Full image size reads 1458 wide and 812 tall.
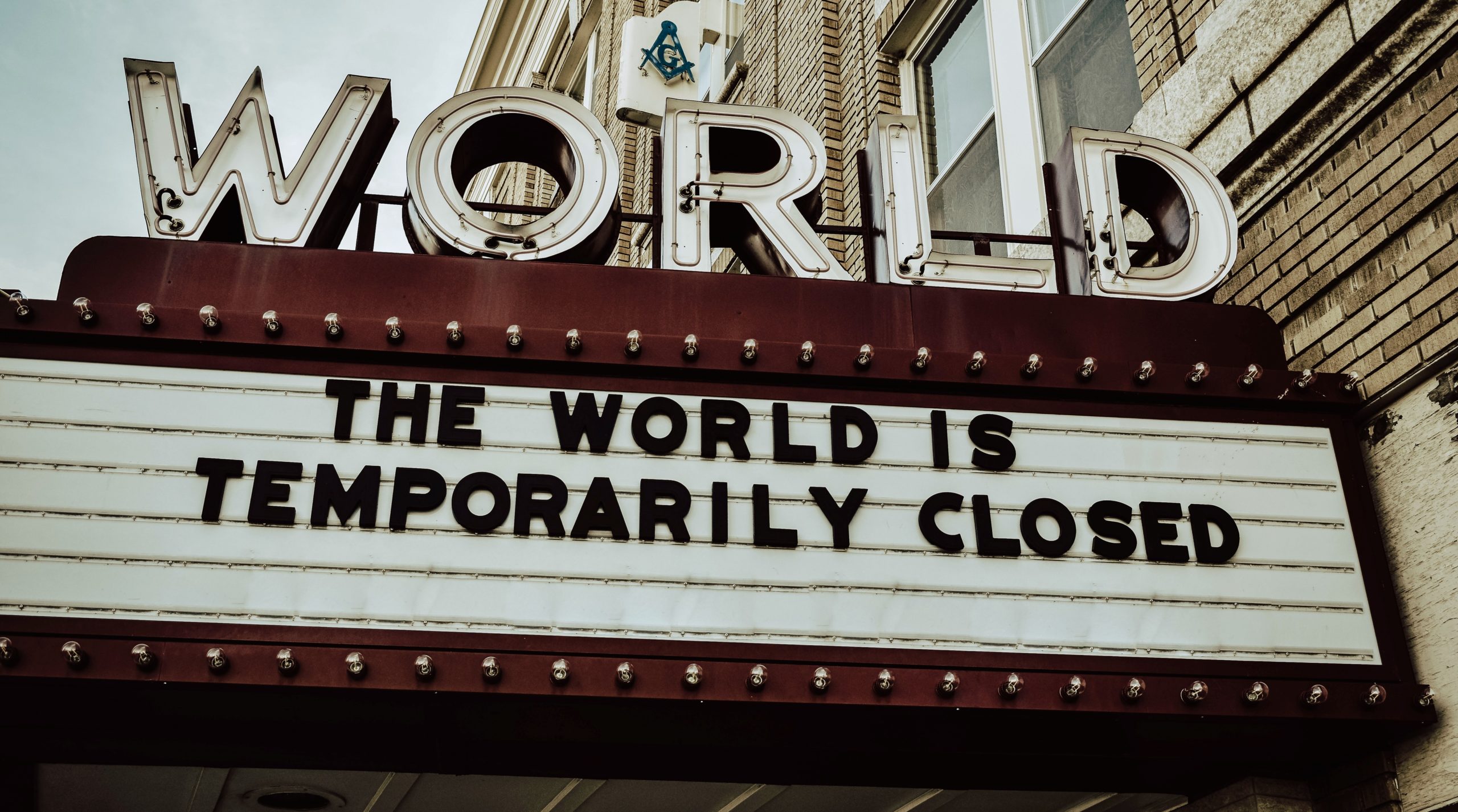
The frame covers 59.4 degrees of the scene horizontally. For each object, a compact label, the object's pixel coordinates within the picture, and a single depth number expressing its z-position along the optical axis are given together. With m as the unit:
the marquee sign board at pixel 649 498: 4.32
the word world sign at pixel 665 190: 5.35
